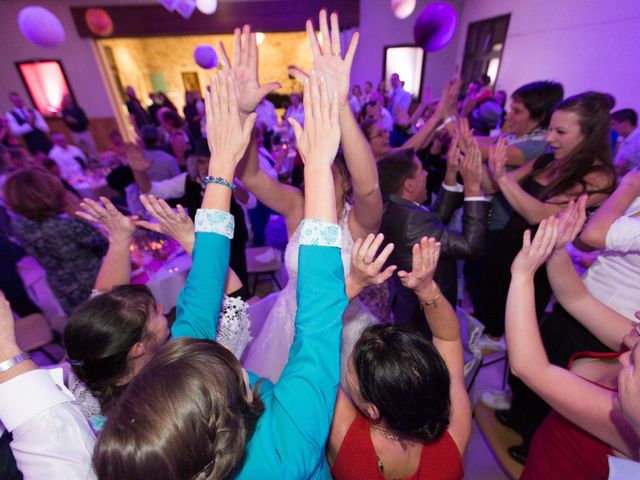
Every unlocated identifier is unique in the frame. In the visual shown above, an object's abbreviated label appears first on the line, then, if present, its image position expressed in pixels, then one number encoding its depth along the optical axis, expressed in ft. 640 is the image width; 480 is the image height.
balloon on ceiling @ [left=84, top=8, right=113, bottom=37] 23.82
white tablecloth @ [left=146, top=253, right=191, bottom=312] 7.54
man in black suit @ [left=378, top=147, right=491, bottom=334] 4.96
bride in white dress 3.76
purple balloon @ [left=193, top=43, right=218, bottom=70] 19.80
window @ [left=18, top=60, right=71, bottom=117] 27.17
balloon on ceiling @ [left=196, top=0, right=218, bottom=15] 18.44
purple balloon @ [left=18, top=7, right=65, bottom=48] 16.24
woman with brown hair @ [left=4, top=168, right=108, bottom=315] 6.48
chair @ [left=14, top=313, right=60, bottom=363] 7.23
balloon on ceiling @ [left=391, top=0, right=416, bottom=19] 17.81
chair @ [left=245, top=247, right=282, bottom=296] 9.96
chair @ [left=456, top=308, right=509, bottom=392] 5.72
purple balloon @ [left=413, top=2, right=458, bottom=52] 12.25
